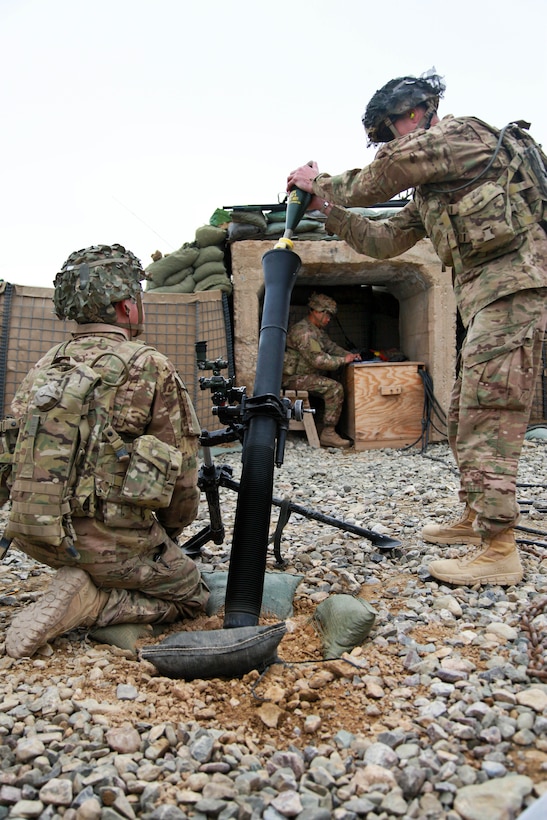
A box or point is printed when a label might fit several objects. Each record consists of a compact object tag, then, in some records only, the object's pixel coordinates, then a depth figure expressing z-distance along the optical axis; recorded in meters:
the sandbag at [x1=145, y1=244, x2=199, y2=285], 7.04
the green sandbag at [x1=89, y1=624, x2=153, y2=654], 2.21
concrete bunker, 7.13
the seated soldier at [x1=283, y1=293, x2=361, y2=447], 7.62
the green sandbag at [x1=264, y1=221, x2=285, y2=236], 7.06
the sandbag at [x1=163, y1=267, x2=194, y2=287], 7.12
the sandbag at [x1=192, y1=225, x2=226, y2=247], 7.07
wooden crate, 7.23
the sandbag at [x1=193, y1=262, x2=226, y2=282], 7.06
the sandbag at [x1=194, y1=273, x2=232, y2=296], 7.05
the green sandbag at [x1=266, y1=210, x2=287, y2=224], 7.08
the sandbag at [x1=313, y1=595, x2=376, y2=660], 2.09
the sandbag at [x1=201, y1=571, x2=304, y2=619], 2.52
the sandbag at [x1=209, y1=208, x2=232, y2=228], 7.20
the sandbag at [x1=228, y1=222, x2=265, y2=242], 6.98
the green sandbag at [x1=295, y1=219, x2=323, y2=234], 7.10
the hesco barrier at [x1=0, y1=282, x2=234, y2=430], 6.23
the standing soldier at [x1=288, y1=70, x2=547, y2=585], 2.57
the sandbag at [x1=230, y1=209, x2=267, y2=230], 6.86
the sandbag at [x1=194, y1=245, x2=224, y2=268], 7.09
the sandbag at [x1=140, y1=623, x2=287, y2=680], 1.80
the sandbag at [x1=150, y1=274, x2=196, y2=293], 7.03
